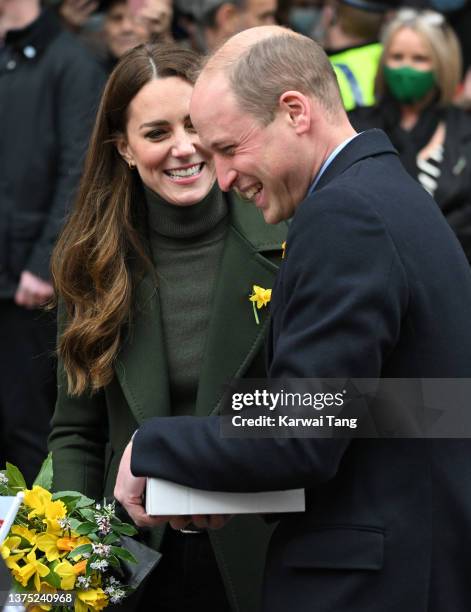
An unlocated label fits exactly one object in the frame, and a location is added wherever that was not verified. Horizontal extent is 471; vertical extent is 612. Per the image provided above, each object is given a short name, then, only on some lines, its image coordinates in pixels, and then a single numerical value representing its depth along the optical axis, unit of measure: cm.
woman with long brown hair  624
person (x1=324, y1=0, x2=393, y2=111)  1161
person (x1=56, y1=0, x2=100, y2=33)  1386
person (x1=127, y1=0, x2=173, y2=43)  1200
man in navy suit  455
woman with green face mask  1098
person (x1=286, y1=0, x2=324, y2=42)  1513
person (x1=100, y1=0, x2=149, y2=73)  1210
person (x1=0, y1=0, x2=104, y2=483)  1115
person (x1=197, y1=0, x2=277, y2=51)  1228
